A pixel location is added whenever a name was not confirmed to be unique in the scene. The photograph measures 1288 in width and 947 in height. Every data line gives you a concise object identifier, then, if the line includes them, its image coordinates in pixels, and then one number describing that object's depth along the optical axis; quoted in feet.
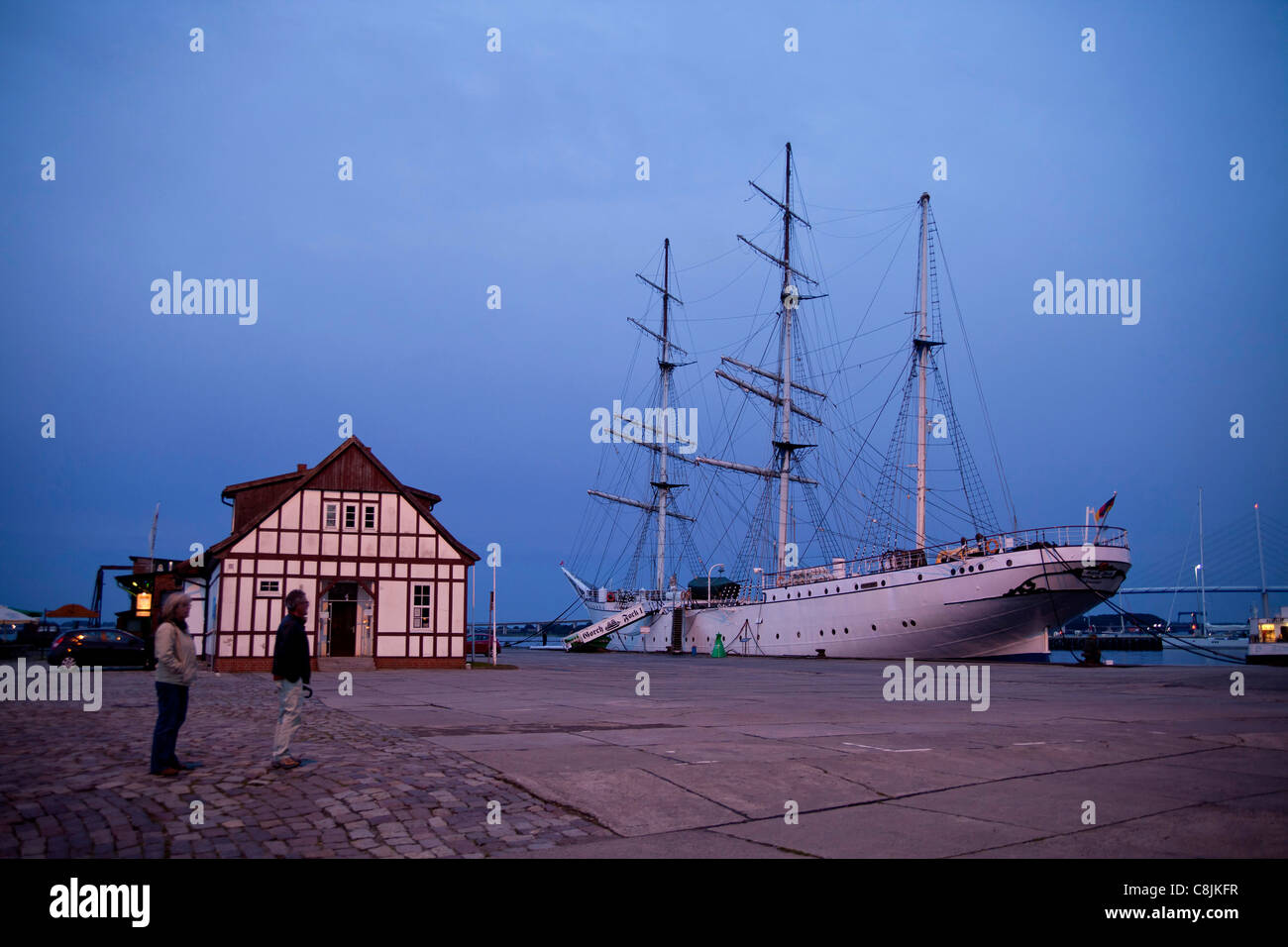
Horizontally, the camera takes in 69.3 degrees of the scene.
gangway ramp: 216.95
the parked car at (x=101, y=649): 96.68
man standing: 27.27
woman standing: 26.48
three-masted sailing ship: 130.82
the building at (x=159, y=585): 116.26
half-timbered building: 100.32
